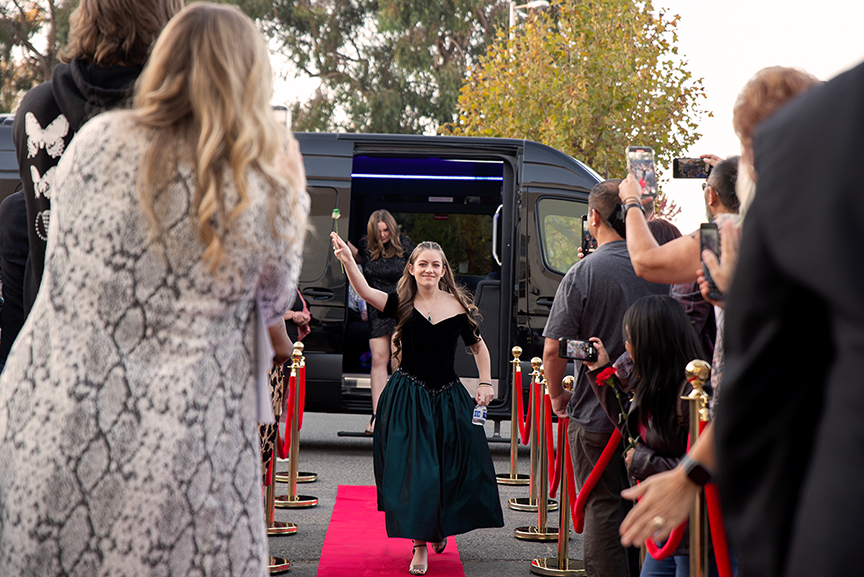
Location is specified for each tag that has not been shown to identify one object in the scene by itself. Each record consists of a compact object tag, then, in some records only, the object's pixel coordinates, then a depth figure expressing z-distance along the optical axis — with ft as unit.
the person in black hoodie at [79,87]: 7.50
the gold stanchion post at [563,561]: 15.31
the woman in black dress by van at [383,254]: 27.86
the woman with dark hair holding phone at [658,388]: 10.50
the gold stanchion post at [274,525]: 15.43
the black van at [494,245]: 25.71
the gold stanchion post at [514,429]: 22.88
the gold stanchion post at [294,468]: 19.85
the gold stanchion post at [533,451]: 19.71
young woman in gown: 15.62
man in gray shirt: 12.89
